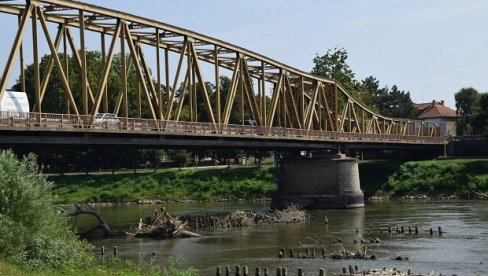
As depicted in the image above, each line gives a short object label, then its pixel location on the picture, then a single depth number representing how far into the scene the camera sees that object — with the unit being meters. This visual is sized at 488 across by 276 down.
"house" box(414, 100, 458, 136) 162.68
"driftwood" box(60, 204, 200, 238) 59.00
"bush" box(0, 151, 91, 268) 34.00
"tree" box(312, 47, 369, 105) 145.25
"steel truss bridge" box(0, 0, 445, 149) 52.69
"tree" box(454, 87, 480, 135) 187.00
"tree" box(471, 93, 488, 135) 133.75
